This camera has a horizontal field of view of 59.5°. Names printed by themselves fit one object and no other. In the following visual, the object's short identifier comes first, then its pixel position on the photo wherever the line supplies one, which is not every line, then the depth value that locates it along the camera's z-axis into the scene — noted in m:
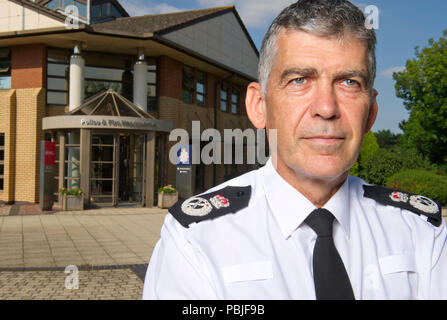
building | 14.80
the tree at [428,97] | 26.05
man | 1.48
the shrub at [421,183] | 12.23
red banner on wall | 14.00
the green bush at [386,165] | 13.95
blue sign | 15.39
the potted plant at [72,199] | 13.77
